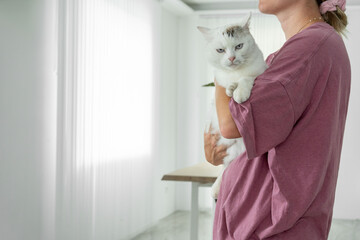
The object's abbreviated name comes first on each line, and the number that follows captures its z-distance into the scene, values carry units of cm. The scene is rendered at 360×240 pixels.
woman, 95
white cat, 114
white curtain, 357
